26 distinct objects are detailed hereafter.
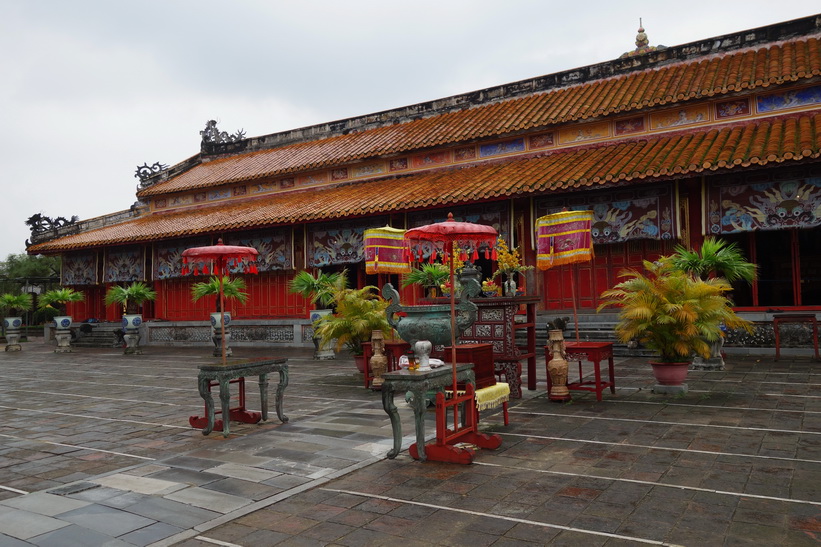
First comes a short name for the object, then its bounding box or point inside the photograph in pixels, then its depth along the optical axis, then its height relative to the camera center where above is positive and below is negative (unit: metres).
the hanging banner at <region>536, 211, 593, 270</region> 7.92 +0.67
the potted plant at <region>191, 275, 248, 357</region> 15.78 +0.16
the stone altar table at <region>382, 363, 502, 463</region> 4.88 -1.03
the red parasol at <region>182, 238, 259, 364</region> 6.88 +0.48
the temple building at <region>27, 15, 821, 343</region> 11.83 +2.66
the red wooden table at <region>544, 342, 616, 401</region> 7.18 -0.85
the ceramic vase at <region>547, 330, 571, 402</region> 7.30 -1.02
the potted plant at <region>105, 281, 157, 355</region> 17.59 +0.01
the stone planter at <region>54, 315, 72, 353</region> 19.31 -1.03
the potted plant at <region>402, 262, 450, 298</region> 10.64 +0.29
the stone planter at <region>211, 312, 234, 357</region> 16.12 -1.01
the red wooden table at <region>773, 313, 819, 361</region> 10.06 -0.68
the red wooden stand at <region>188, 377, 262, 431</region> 6.41 -1.35
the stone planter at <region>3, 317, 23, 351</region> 20.84 -1.00
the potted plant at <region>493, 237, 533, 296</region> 8.68 +0.38
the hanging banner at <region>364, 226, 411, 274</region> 8.96 +0.66
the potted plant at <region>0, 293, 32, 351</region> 20.92 -0.61
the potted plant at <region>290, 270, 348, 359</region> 13.70 +0.20
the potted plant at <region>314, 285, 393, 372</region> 9.80 -0.46
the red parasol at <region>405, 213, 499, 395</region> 5.55 +0.55
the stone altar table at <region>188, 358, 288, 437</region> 6.09 -0.93
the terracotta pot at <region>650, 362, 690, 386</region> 7.46 -1.13
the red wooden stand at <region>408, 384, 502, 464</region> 4.82 -1.29
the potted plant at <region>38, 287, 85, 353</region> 19.33 -0.64
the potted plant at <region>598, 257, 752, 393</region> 7.25 -0.44
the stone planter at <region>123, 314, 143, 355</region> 17.56 -0.98
